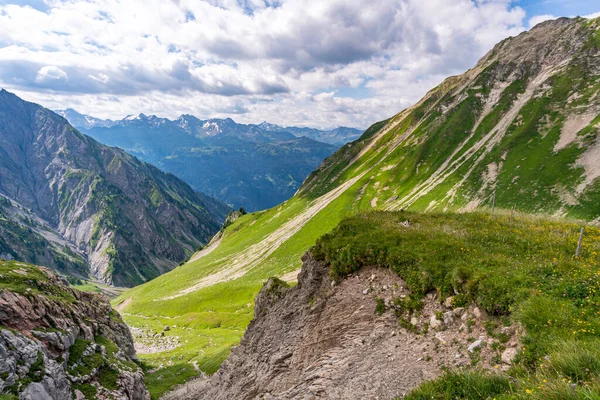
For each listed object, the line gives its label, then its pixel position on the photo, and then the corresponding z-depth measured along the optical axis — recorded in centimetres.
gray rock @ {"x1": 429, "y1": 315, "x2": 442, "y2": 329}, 1412
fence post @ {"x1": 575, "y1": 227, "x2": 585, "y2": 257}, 1582
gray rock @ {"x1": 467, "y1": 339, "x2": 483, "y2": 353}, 1217
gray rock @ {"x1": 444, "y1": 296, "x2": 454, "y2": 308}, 1459
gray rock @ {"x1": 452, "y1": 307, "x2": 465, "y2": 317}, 1399
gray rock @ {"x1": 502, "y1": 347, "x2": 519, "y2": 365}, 1086
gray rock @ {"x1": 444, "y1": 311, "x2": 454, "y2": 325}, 1398
